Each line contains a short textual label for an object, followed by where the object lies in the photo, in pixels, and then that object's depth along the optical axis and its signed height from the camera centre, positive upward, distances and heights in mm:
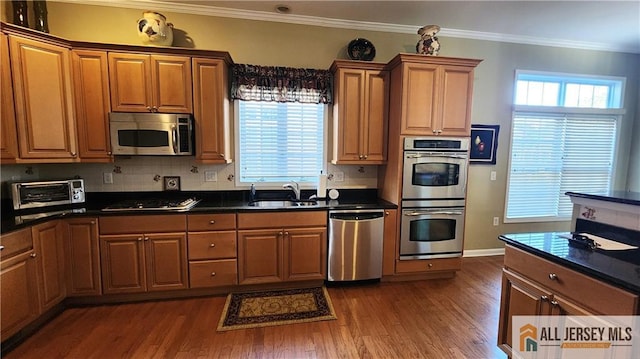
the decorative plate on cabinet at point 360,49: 3211 +1249
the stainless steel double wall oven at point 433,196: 2971 -380
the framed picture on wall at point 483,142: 3709 +250
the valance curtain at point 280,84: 3070 +825
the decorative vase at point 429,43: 3027 +1261
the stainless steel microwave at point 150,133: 2666 +220
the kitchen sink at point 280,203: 2934 -484
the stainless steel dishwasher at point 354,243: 2889 -865
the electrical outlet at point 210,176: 3193 -214
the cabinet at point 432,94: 2895 +693
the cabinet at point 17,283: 1939 -932
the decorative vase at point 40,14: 2652 +1327
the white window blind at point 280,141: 3273 +202
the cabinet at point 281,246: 2770 -882
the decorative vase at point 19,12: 2494 +1257
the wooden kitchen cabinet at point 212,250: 2666 -882
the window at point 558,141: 3857 +297
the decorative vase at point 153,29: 2695 +1216
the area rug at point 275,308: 2379 -1362
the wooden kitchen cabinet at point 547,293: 1220 -648
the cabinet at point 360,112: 3076 +528
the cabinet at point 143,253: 2539 -891
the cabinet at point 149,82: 2650 +701
